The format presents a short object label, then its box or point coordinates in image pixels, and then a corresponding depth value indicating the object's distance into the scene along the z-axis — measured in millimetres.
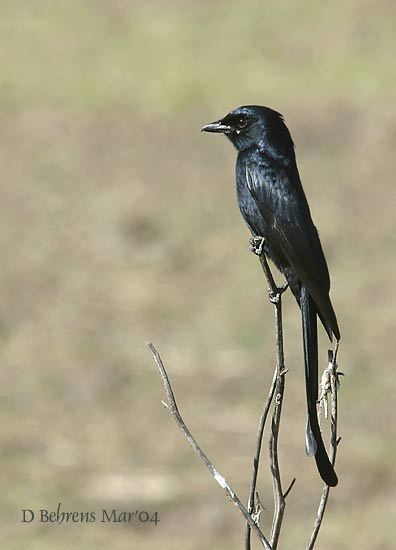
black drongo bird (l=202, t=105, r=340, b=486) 7879
